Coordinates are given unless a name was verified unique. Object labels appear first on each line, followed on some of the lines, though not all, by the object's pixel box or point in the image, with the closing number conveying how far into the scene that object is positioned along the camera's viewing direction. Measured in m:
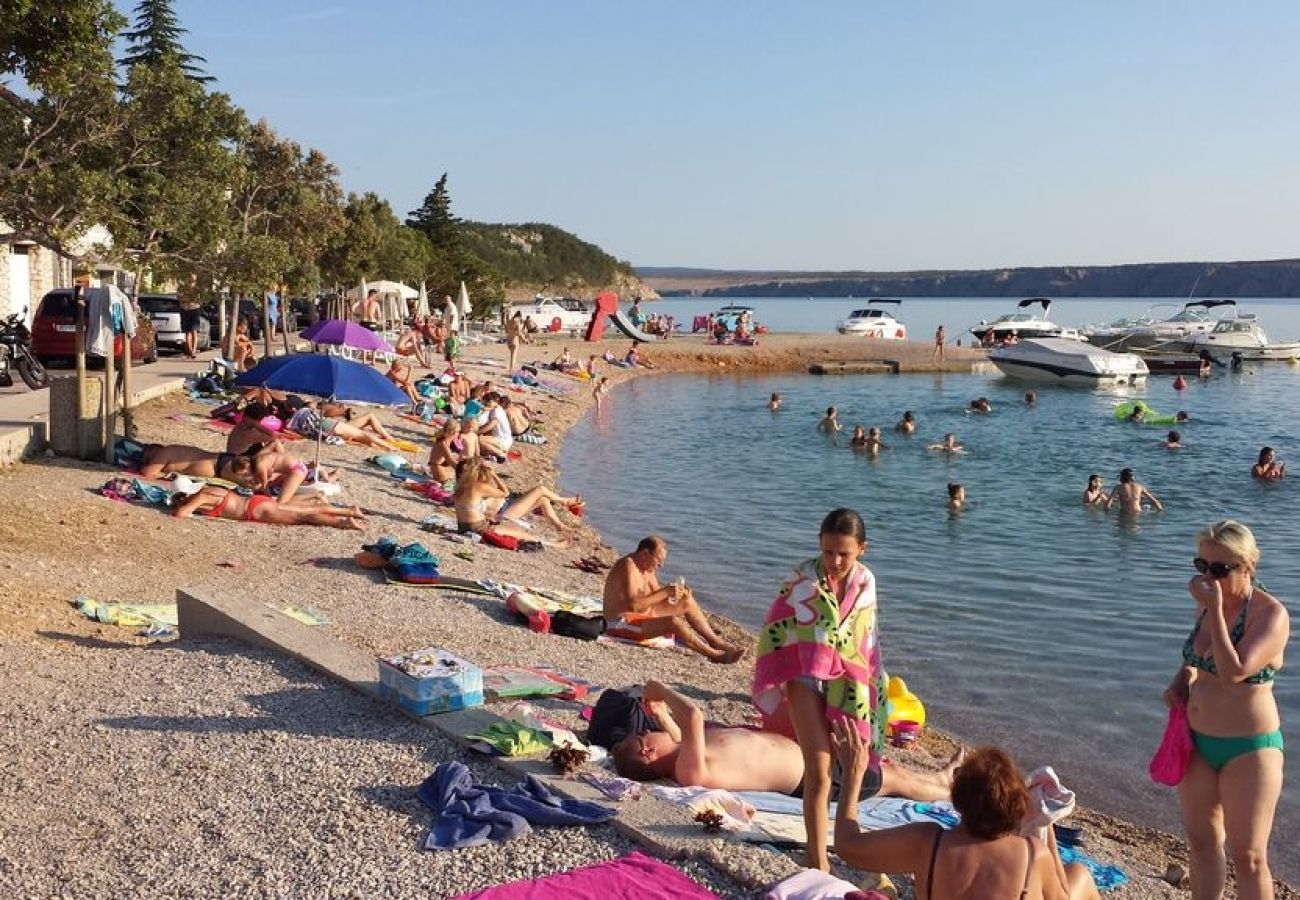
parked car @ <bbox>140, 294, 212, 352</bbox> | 29.08
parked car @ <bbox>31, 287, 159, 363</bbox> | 23.45
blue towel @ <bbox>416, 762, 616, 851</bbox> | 5.35
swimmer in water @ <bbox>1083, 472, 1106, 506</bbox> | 21.45
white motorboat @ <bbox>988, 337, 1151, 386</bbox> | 47.53
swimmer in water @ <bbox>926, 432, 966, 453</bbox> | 28.42
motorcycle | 20.70
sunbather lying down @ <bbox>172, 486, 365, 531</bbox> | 13.06
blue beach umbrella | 13.80
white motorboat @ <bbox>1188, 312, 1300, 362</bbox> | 57.78
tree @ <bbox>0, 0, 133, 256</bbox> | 9.50
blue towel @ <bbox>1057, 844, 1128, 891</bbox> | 6.51
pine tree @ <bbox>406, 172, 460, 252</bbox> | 67.88
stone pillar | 14.63
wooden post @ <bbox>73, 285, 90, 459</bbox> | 14.47
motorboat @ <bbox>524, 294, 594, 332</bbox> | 60.66
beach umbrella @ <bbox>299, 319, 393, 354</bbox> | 19.58
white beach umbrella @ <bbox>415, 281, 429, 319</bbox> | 44.31
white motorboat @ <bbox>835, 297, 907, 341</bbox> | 64.69
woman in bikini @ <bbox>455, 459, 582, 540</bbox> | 14.63
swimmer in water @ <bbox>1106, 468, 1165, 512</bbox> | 20.48
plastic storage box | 6.79
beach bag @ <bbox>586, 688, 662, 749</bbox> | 6.57
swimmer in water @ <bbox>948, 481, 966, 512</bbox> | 20.55
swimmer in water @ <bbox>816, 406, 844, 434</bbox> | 31.88
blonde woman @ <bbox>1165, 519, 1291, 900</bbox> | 5.14
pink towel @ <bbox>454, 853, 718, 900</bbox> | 4.85
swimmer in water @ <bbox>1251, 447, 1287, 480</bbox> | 24.98
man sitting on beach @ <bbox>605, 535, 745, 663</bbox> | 10.76
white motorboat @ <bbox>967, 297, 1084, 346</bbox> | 58.88
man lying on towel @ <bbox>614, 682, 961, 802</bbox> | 6.33
